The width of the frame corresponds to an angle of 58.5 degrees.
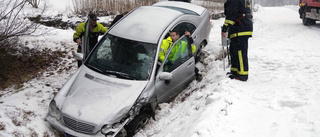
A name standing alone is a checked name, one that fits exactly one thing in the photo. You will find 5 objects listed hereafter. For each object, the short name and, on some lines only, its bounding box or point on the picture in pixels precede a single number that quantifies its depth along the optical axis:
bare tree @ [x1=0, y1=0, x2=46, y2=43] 5.69
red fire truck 12.27
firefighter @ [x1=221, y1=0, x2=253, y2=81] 5.25
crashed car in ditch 4.21
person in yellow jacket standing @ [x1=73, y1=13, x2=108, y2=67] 6.39
